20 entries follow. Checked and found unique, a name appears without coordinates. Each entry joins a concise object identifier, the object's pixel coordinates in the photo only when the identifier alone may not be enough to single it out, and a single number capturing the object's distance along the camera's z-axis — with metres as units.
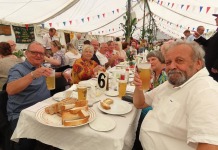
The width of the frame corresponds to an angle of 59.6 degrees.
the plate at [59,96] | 1.61
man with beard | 0.88
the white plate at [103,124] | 1.13
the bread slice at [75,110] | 1.20
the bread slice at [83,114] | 1.19
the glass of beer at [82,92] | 1.53
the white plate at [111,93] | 1.84
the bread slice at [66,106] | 1.27
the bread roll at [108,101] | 1.53
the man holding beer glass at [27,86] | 1.65
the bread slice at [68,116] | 1.16
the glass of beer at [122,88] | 1.78
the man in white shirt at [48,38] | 6.15
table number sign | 1.93
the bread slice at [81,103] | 1.32
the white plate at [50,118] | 1.15
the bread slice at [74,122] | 1.13
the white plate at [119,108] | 1.38
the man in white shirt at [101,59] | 4.19
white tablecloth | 1.08
